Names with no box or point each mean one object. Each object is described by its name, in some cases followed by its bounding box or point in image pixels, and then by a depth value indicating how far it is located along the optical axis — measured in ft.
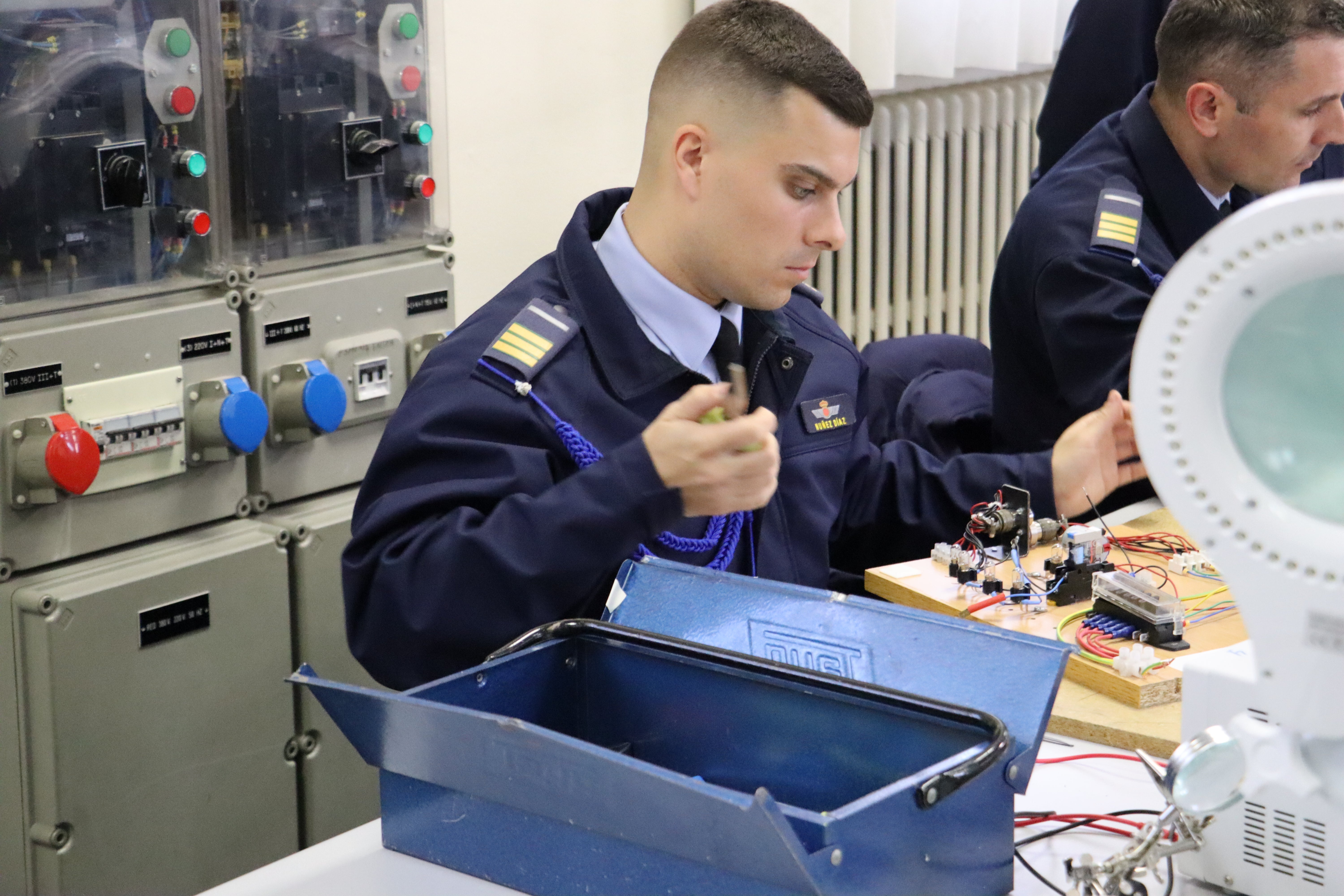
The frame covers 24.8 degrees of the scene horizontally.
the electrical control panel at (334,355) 9.62
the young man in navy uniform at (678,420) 7.82
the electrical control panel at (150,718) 9.12
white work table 7.22
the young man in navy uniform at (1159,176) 9.99
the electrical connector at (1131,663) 8.01
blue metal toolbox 6.80
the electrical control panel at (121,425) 8.95
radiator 13.46
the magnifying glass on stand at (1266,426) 5.61
